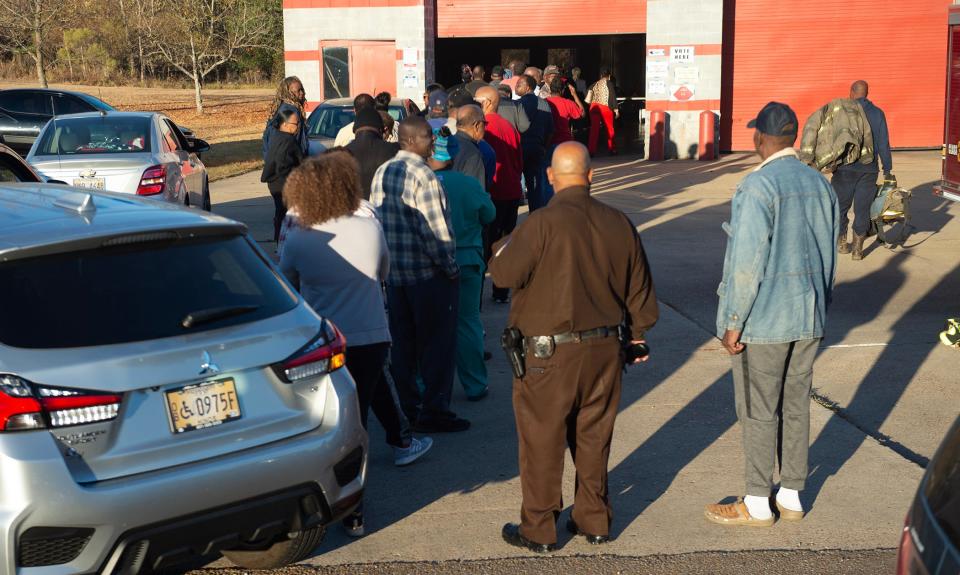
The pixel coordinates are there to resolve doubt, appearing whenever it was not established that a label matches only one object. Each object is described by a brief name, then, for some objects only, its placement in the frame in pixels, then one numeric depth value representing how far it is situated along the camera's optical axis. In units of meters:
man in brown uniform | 4.77
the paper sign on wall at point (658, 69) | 23.14
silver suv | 3.84
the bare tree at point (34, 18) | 34.72
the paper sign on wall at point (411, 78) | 24.48
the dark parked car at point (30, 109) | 22.08
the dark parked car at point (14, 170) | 8.31
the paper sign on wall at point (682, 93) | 23.09
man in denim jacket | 5.03
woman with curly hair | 5.43
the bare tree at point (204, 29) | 41.44
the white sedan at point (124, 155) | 12.13
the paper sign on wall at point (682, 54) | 22.97
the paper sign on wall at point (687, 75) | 22.97
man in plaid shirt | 6.42
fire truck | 11.10
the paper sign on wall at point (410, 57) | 24.44
